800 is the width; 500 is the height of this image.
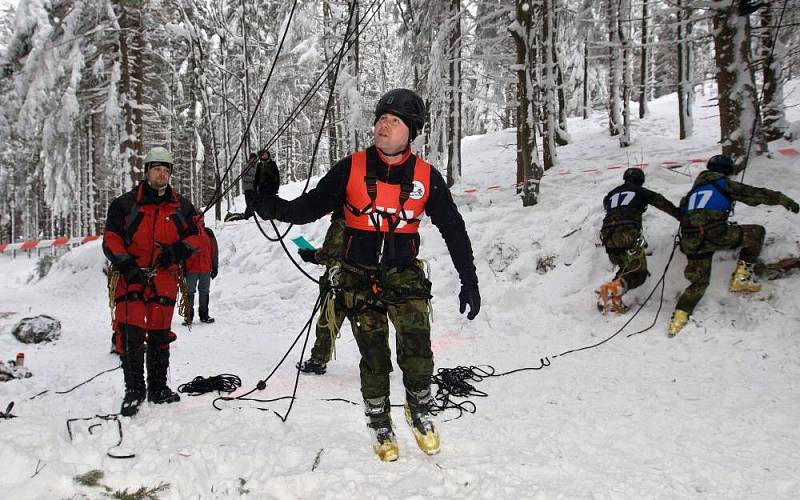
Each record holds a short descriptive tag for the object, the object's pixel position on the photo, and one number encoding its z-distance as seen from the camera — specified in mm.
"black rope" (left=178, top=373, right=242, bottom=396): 4711
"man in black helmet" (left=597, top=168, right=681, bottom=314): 6531
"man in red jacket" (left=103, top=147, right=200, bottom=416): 4125
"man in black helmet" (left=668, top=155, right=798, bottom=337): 5781
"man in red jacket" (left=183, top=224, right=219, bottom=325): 8672
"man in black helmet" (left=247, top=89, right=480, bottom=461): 3250
